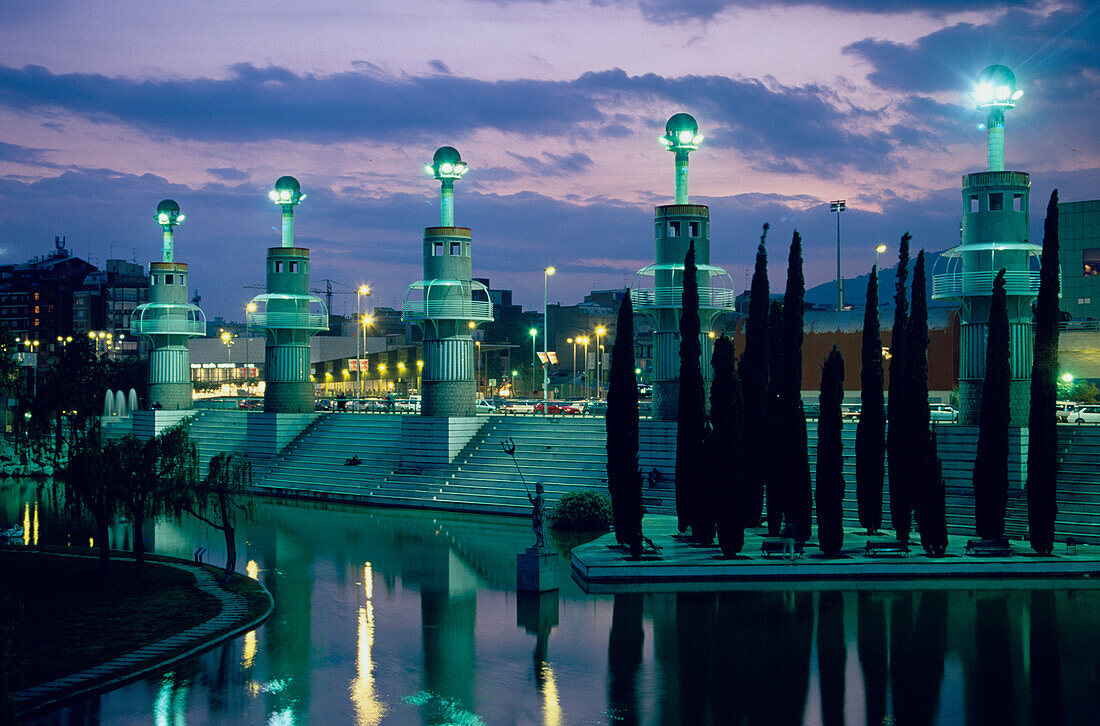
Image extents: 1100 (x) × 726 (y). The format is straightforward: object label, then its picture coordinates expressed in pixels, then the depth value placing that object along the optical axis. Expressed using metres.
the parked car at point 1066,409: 47.33
